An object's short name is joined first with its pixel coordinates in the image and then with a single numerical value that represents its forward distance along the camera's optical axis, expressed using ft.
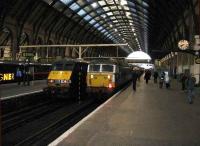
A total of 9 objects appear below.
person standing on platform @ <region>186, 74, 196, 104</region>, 70.95
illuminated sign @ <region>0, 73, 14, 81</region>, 115.48
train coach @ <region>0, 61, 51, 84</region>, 115.65
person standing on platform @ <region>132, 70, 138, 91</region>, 107.71
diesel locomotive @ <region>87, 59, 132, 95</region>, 90.38
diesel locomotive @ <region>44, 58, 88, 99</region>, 88.69
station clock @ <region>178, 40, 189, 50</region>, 110.42
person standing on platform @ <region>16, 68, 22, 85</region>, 122.48
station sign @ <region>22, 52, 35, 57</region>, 110.52
